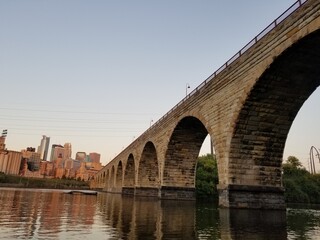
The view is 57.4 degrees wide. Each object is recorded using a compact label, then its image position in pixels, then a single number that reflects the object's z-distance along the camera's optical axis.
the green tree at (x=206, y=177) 50.88
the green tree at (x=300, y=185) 51.97
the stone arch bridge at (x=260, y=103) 16.03
